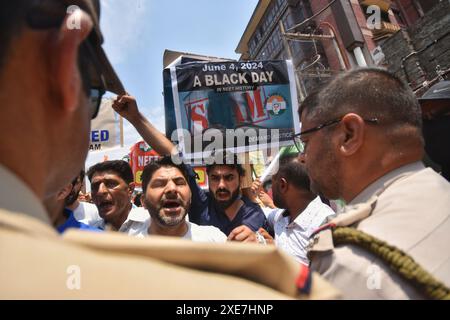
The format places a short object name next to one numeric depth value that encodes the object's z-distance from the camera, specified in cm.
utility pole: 1292
